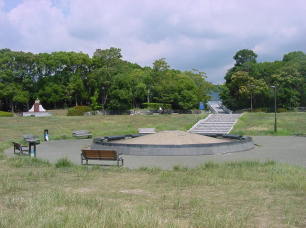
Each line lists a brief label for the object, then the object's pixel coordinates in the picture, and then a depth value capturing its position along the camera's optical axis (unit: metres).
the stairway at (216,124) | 33.81
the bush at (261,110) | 58.28
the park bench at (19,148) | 17.52
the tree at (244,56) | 76.31
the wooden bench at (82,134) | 27.69
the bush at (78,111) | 52.76
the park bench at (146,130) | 27.84
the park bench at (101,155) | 13.30
